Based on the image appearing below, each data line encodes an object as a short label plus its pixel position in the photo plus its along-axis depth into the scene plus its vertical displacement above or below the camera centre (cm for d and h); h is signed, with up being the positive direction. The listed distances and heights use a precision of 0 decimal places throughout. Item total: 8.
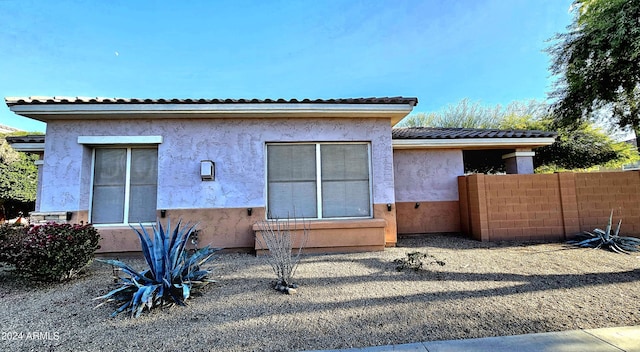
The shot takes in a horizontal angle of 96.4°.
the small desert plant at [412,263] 557 -130
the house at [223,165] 687 +91
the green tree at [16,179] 1340 +126
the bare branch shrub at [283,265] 465 -112
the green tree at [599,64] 847 +443
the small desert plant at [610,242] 733 -129
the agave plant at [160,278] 398 -116
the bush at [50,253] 478 -82
